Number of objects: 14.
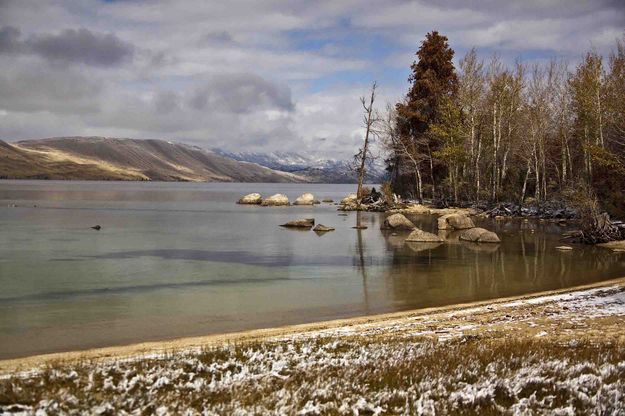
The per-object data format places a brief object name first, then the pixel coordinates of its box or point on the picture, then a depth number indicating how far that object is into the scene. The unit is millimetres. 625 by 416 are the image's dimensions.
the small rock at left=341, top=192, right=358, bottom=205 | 76750
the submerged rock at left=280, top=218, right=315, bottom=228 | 47544
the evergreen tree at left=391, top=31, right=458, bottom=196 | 69006
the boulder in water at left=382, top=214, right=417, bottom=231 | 46156
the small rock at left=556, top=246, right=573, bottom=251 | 33359
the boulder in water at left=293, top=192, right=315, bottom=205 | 86750
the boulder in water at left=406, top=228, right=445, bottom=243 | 36875
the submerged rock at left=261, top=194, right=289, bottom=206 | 84062
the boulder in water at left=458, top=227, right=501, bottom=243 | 37062
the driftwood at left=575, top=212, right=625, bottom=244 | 35219
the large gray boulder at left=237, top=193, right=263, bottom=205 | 87000
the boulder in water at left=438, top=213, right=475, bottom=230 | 45469
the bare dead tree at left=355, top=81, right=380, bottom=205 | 69875
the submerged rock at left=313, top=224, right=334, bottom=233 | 44394
